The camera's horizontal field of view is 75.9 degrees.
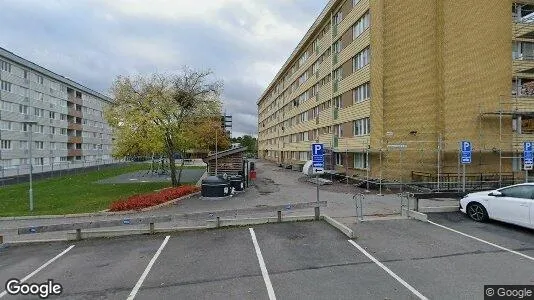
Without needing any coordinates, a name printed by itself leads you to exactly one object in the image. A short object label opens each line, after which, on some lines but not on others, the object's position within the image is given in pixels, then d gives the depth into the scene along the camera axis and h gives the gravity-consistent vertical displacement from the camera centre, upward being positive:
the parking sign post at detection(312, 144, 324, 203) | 12.48 -0.29
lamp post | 17.14 -2.58
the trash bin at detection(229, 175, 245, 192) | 22.77 -2.13
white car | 10.48 -1.87
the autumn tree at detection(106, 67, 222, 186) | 22.66 +2.88
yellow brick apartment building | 24.38 +4.59
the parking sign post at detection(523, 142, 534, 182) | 18.23 -0.33
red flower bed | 16.25 -2.52
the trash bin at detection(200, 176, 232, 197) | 20.23 -2.16
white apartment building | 43.22 +5.33
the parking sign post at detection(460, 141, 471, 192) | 18.83 -0.10
